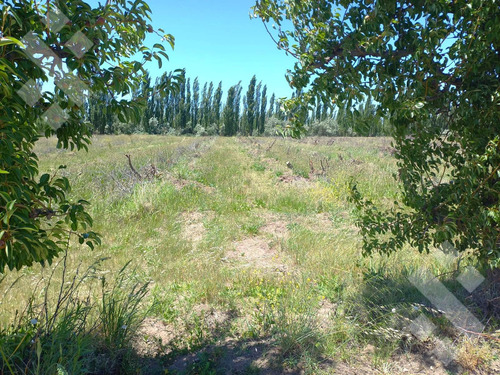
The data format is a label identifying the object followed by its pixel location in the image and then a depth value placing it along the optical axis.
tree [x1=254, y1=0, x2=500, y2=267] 2.46
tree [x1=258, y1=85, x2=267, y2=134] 59.53
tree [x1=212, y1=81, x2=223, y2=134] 59.32
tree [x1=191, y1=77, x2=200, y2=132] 59.06
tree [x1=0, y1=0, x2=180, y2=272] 1.54
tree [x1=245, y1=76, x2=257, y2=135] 58.55
